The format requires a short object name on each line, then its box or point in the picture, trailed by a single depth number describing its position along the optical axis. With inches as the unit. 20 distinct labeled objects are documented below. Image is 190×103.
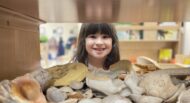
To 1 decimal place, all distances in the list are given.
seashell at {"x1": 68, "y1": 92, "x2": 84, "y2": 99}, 12.4
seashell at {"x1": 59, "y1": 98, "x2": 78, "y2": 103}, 11.3
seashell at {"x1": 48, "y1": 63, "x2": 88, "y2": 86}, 14.8
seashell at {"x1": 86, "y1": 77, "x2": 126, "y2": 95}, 12.5
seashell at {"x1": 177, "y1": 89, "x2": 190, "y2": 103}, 11.2
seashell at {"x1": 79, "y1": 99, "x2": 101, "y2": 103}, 11.4
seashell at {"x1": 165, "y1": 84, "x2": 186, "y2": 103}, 12.2
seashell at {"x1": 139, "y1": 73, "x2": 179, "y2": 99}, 12.2
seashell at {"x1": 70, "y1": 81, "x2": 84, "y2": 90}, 14.1
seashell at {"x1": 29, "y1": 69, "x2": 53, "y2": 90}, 13.2
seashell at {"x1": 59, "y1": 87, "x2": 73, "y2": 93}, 13.1
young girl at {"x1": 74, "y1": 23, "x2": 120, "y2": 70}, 40.7
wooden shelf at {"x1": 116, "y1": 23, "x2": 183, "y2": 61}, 78.6
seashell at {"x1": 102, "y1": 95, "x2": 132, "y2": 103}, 11.0
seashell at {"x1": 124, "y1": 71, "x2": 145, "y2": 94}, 12.5
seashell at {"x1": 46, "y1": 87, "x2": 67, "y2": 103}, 12.1
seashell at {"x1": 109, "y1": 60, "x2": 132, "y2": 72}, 17.8
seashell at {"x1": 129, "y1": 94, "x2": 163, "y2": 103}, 11.6
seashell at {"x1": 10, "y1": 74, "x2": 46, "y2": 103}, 9.8
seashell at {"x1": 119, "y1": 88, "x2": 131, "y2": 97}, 12.4
